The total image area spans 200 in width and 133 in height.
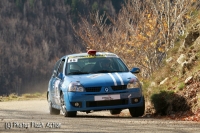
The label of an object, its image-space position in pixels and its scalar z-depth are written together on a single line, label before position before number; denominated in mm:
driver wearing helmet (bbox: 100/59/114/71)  15227
